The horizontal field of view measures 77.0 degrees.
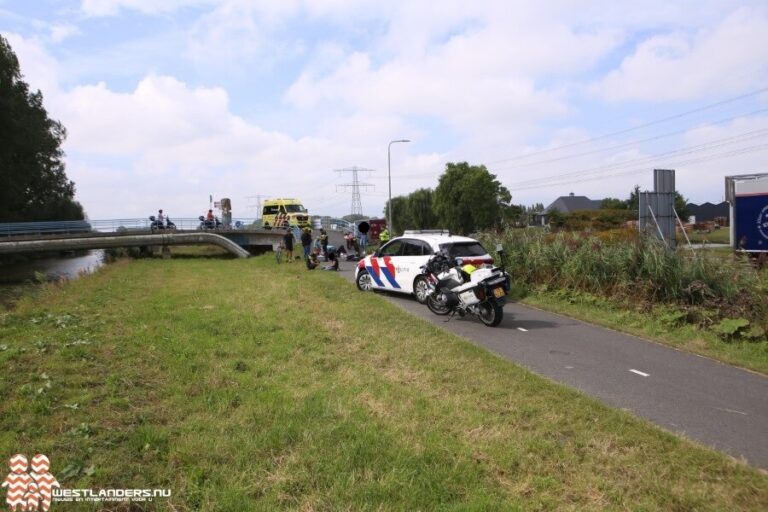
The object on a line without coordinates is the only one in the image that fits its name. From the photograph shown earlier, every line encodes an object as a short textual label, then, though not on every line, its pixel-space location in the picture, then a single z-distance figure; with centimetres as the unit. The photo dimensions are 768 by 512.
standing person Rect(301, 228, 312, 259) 2078
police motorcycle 884
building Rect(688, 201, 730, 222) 8731
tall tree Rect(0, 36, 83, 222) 3869
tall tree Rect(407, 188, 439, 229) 7225
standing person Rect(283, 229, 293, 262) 2248
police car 1094
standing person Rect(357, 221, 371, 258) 2466
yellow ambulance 3488
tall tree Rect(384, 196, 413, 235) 7519
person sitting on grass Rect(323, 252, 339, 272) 1878
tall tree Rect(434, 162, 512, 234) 5341
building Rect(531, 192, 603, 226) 9975
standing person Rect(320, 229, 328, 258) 1978
